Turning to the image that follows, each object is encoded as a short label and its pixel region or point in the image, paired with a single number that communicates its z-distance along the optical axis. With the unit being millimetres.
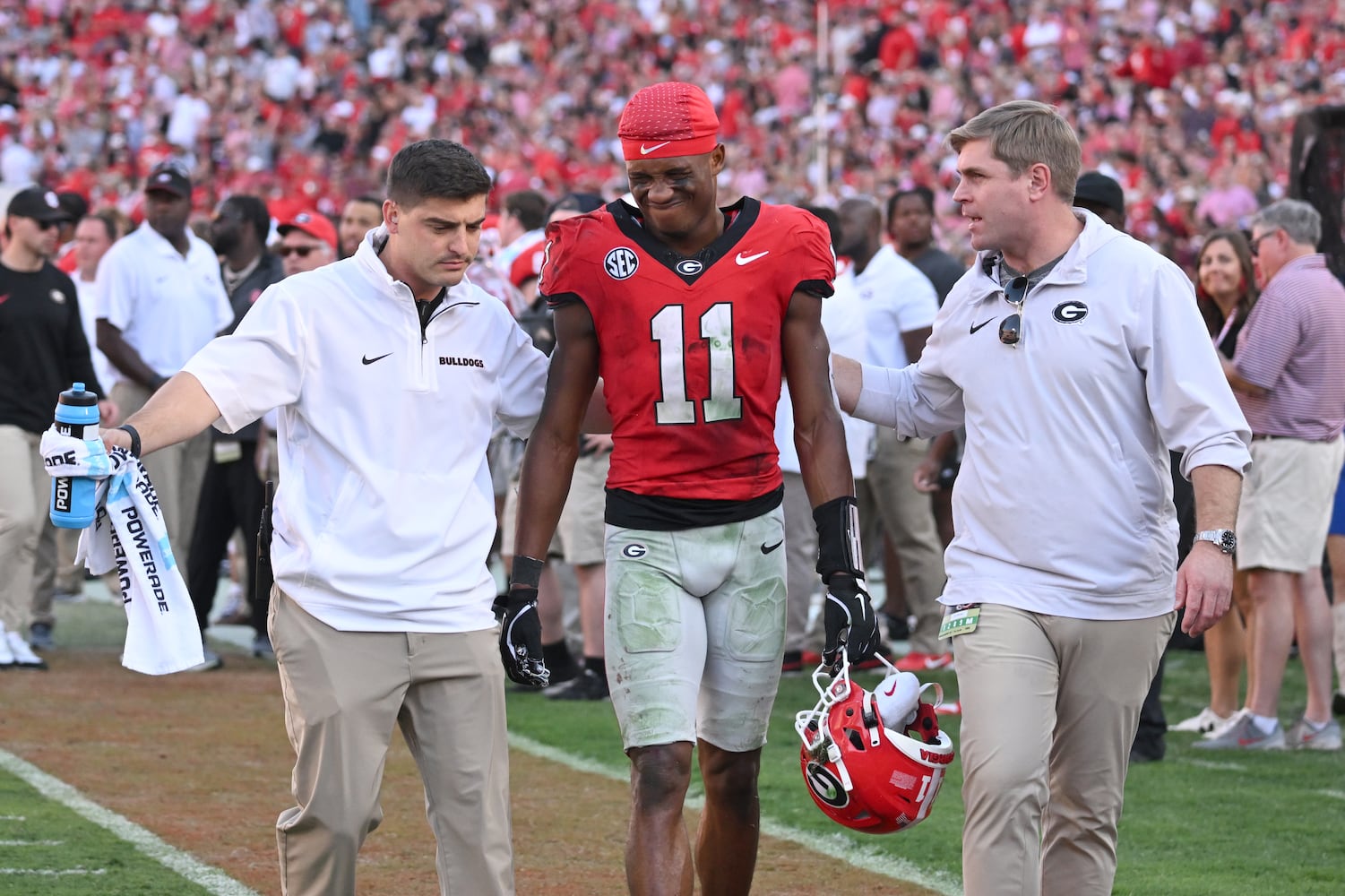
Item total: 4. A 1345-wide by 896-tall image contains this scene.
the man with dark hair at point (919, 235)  21234
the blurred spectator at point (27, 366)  18234
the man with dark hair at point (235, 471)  19187
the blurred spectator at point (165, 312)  19875
